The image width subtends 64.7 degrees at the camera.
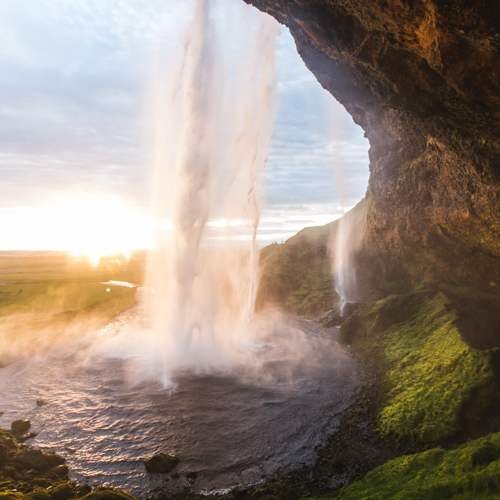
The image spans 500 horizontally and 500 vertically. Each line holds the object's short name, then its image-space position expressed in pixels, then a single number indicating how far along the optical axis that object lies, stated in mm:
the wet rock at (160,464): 17906
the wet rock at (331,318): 46881
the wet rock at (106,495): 14414
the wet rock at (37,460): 17641
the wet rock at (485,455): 14008
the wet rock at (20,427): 21109
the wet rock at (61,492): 15008
